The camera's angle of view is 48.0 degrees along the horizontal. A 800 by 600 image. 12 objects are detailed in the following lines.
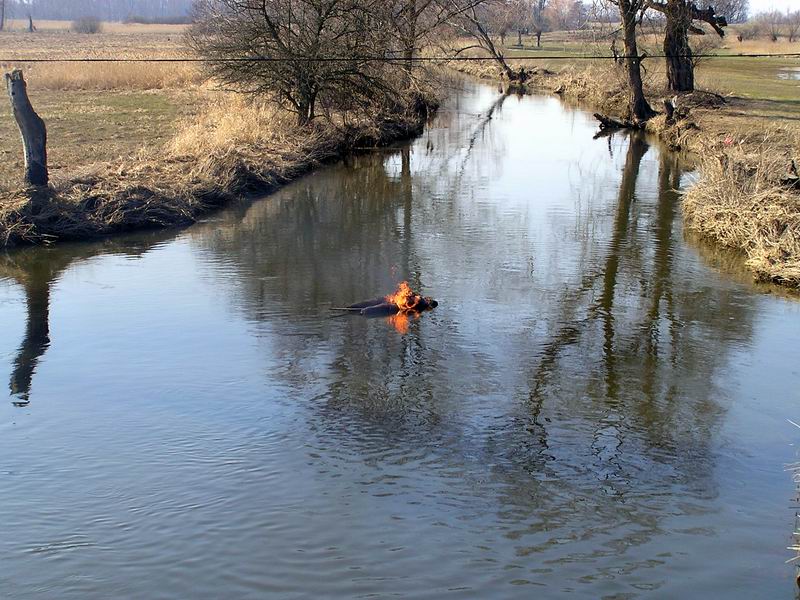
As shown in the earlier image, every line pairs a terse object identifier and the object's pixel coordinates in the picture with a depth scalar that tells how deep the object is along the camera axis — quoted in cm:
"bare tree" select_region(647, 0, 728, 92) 2964
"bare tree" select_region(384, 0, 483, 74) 2814
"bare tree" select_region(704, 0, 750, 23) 3328
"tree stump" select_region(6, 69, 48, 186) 1451
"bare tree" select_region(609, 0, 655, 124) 2866
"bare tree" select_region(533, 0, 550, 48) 8200
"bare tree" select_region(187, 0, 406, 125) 2258
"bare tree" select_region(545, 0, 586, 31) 9806
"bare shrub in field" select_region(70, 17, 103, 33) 10362
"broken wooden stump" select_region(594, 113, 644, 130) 2930
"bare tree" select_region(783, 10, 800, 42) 8078
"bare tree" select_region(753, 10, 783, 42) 7806
